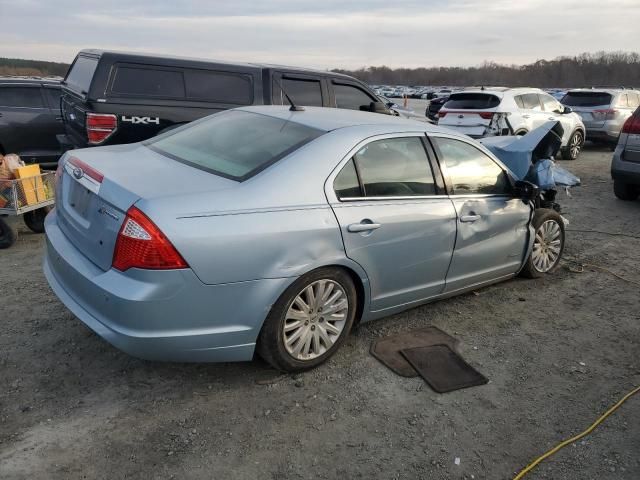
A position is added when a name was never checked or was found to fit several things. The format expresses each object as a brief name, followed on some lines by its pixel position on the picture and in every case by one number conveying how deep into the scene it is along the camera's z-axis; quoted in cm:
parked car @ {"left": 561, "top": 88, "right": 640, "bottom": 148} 1433
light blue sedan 276
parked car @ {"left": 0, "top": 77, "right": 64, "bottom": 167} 843
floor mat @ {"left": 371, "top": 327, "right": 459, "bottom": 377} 357
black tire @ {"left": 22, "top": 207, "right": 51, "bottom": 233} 606
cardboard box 550
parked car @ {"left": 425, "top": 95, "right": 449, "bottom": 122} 1888
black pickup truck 602
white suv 1139
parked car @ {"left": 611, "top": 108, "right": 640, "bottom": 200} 789
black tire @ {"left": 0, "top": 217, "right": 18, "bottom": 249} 553
